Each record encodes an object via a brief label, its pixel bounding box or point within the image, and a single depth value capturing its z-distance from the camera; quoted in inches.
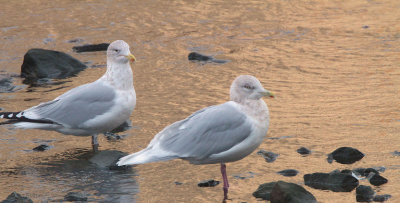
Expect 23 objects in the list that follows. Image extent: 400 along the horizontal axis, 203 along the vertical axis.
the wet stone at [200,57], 994.1
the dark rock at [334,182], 579.7
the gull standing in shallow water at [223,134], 578.6
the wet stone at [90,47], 1075.9
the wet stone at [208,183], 596.4
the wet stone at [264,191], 563.2
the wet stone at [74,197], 562.9
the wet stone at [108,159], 644.1
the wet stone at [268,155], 647.1
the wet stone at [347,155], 634.8
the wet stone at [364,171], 600.8
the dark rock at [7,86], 892.0
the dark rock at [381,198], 549.3
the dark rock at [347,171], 600.9
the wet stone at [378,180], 582.5
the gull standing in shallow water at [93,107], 685.3
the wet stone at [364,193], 555.6
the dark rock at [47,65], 949.8
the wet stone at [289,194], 536.4
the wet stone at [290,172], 610.9
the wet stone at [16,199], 543.2
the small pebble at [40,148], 690.2
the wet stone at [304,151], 657.0
